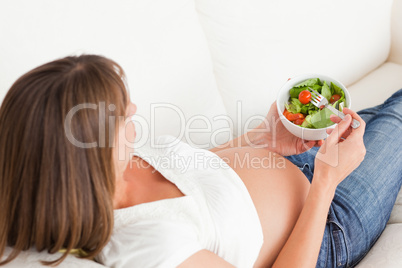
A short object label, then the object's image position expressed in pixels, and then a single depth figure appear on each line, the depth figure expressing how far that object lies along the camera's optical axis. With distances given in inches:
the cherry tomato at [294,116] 42.3
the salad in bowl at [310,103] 41.0
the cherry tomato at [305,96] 41.9
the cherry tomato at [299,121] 42.4
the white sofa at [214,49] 40.2
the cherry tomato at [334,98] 43.0
